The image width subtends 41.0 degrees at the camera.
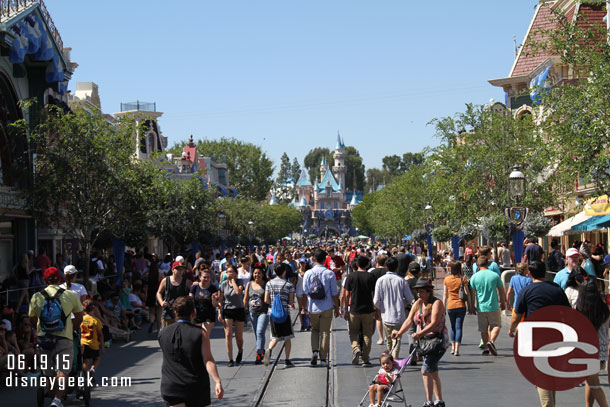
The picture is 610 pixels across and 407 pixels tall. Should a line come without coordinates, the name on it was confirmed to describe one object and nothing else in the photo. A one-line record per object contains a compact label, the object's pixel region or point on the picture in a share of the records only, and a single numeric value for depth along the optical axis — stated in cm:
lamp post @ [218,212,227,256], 4256
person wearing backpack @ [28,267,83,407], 923
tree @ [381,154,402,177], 18612
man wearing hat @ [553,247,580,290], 1146
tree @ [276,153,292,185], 19088
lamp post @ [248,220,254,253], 6248
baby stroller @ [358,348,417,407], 864
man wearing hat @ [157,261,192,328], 1279
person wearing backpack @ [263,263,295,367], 1248
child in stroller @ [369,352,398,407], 867
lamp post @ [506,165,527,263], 2055
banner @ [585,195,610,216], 2628
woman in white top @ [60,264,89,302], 1030
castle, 19875
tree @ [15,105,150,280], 1972
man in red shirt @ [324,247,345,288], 2264
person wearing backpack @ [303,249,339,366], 1259
